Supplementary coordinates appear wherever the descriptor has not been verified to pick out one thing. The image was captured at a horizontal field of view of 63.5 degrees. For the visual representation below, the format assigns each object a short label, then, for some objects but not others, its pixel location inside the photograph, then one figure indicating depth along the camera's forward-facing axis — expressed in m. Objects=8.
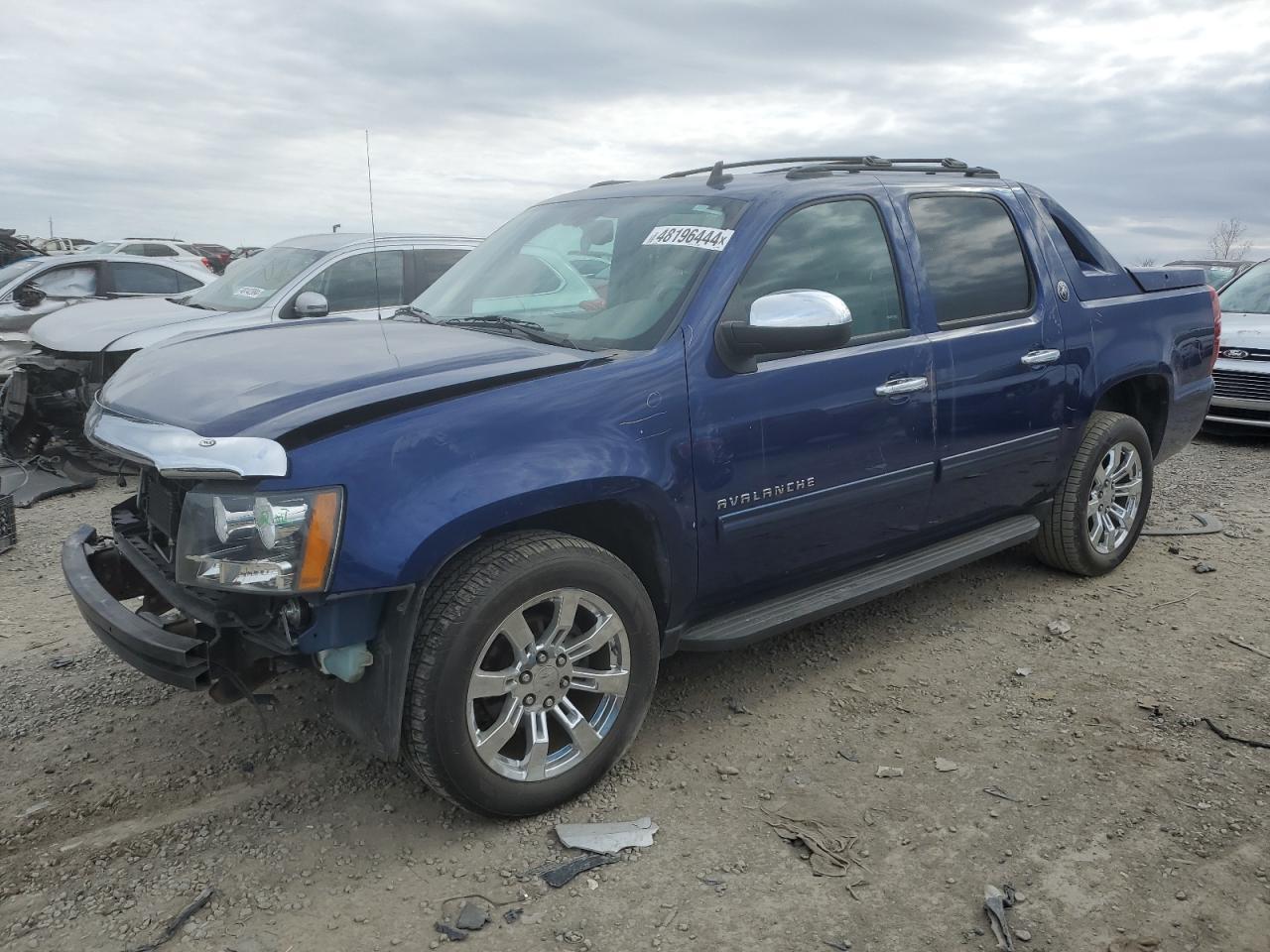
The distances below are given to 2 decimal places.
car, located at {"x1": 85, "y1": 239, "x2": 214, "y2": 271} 23.03
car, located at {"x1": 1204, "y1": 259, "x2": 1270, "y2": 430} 8.62
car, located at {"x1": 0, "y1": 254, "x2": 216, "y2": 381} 9.89
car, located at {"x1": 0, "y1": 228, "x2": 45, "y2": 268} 14.21
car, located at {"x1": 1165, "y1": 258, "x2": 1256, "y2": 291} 10.46
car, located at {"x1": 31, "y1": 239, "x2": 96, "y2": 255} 28.70
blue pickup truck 2.66
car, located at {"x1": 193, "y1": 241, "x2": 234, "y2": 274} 18.48
